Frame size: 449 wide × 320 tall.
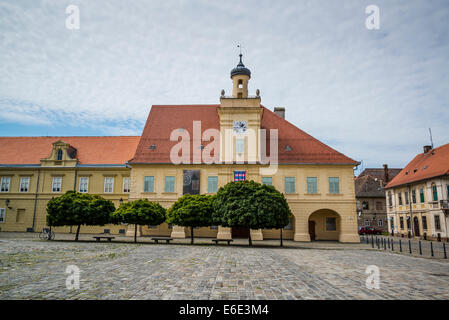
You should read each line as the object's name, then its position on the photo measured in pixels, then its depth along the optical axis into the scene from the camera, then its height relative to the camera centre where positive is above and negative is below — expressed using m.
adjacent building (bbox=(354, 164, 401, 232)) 53.84 +1.84
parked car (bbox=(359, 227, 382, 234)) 48.44 -2.55
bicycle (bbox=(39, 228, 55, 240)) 24.14 -2.00
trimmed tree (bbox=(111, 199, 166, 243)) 23.00 -0.08
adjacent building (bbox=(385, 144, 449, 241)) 31.75 +2.09
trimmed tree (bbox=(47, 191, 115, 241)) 23.02 +0.05
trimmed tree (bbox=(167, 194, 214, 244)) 22.62 +0.05
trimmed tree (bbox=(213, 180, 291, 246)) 21.66 +0.46
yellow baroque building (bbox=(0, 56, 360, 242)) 29.62 +4.42
